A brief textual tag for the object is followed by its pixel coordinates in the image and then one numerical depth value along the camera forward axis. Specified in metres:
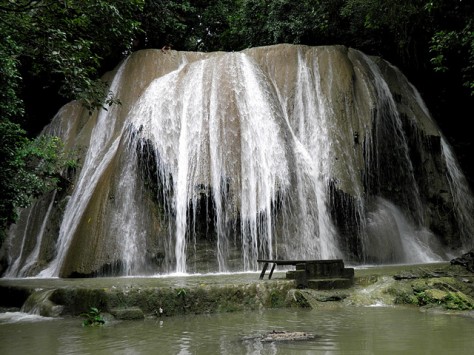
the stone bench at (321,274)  7.61
